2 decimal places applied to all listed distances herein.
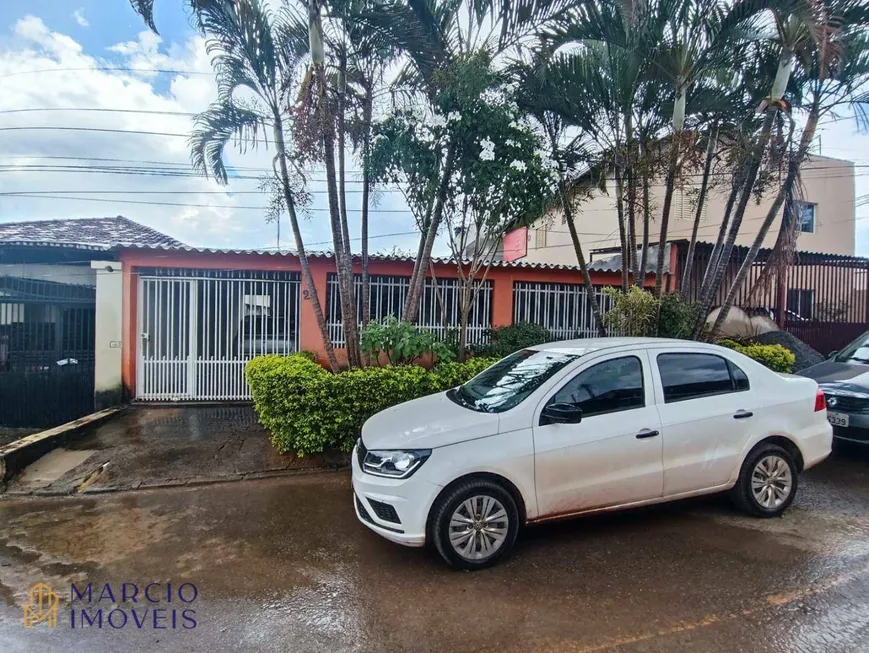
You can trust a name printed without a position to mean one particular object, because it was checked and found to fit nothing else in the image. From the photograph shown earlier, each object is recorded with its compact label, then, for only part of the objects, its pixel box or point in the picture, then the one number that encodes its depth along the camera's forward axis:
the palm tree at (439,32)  6.07
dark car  5.35
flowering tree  5.87
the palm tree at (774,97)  6.18
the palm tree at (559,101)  6.82
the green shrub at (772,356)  7.95
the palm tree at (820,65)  6.05
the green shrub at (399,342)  6.42
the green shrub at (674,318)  7.42
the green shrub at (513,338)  8.17
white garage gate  8.32
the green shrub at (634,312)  6.96
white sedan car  3.22
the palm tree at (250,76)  6.23
